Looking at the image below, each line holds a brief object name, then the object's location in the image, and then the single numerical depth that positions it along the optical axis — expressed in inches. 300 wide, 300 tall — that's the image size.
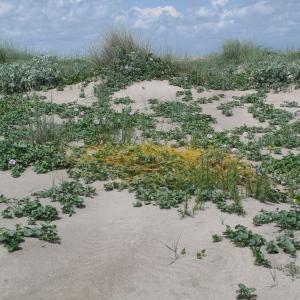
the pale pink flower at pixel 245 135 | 342.0
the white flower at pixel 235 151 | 313.2
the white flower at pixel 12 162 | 270.5
